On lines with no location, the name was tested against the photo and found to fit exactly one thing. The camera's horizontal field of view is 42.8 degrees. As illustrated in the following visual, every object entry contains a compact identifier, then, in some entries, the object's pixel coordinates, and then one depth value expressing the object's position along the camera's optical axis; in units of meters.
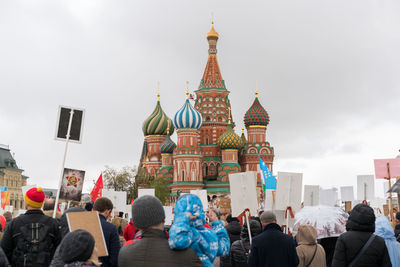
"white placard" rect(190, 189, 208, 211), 15.42
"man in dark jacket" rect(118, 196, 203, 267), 3.70
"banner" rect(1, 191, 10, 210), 17.00
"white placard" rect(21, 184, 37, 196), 12.05
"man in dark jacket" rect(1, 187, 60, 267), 5.23
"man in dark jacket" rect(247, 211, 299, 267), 5.79
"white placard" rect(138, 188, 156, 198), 14.24
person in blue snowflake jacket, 3.71
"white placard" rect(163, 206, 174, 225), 14.40
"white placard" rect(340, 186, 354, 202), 16.00
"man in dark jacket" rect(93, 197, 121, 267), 5.21
